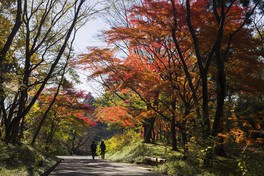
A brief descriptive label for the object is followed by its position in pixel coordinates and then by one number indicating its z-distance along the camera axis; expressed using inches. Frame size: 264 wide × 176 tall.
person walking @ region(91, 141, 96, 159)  1007.6
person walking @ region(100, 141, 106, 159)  1032.4
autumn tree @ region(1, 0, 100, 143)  525.7
